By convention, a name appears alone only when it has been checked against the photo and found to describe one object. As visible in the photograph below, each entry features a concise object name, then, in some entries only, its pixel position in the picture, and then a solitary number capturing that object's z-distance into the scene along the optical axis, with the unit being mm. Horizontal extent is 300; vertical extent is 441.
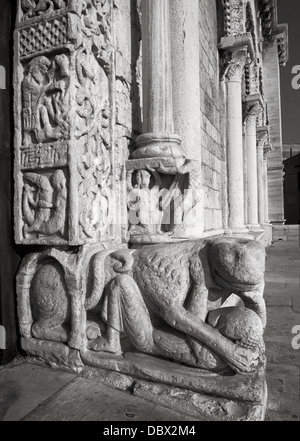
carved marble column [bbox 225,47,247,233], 6672
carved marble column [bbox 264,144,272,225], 12888
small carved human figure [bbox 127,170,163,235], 2869
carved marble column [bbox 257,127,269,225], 11738
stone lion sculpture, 1853
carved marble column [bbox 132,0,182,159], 3006
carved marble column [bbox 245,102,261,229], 9312
